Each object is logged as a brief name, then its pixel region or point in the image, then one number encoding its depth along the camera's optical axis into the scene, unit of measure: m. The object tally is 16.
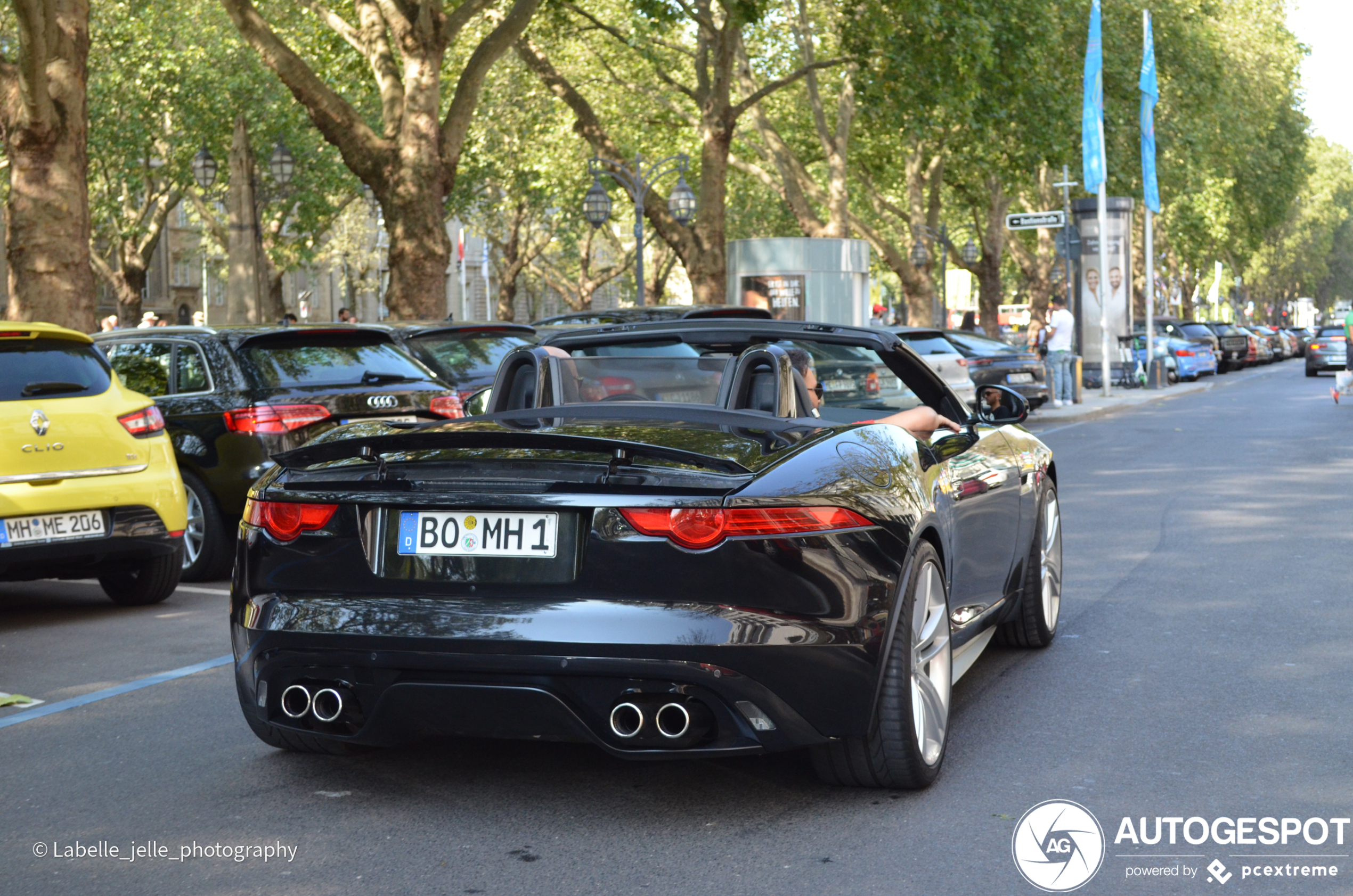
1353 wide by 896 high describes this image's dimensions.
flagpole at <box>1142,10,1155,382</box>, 32.59
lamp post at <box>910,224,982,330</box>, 42.91
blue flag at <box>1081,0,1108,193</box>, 27.80
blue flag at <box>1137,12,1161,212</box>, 31.66
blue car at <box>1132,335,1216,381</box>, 42.03
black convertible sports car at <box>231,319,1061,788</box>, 4.08
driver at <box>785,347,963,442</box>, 5.40
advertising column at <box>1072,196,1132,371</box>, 35.22
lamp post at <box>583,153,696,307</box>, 28.31
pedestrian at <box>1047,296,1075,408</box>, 28.70
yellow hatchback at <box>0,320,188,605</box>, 7.84
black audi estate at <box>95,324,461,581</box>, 9.66
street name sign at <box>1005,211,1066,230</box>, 29.47
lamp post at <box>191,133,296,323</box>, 25.58
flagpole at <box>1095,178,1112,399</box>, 31.11
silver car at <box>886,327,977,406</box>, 21.61
